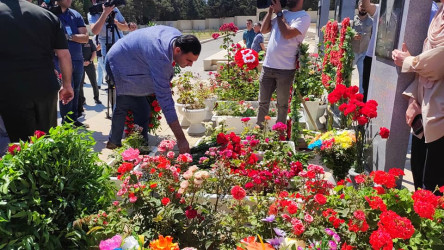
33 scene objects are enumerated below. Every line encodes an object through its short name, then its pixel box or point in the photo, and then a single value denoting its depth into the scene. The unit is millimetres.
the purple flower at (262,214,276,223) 1640
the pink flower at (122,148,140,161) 1901
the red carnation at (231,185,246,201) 1678
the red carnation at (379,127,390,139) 2355
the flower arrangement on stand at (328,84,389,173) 2422
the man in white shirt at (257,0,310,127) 3641
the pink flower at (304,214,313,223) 1658
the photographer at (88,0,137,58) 4535
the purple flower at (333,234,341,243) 1565
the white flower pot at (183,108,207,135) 4891
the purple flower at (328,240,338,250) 1467
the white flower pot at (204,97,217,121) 5523
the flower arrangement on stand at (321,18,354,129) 4465
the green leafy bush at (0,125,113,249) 1479
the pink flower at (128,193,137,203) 1705
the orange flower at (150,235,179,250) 1364
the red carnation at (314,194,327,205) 1657
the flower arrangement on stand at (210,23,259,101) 5555
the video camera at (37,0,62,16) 4219
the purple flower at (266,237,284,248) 1491
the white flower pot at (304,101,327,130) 5086
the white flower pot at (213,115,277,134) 4629
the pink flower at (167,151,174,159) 1995
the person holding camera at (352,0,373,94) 5012
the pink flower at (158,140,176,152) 2096
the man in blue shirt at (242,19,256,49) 9441
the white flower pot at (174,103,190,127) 5055
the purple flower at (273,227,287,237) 1538
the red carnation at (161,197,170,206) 1717
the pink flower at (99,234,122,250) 1345
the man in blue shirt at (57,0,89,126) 4520
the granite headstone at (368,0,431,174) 2377
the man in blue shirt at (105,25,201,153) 2829
